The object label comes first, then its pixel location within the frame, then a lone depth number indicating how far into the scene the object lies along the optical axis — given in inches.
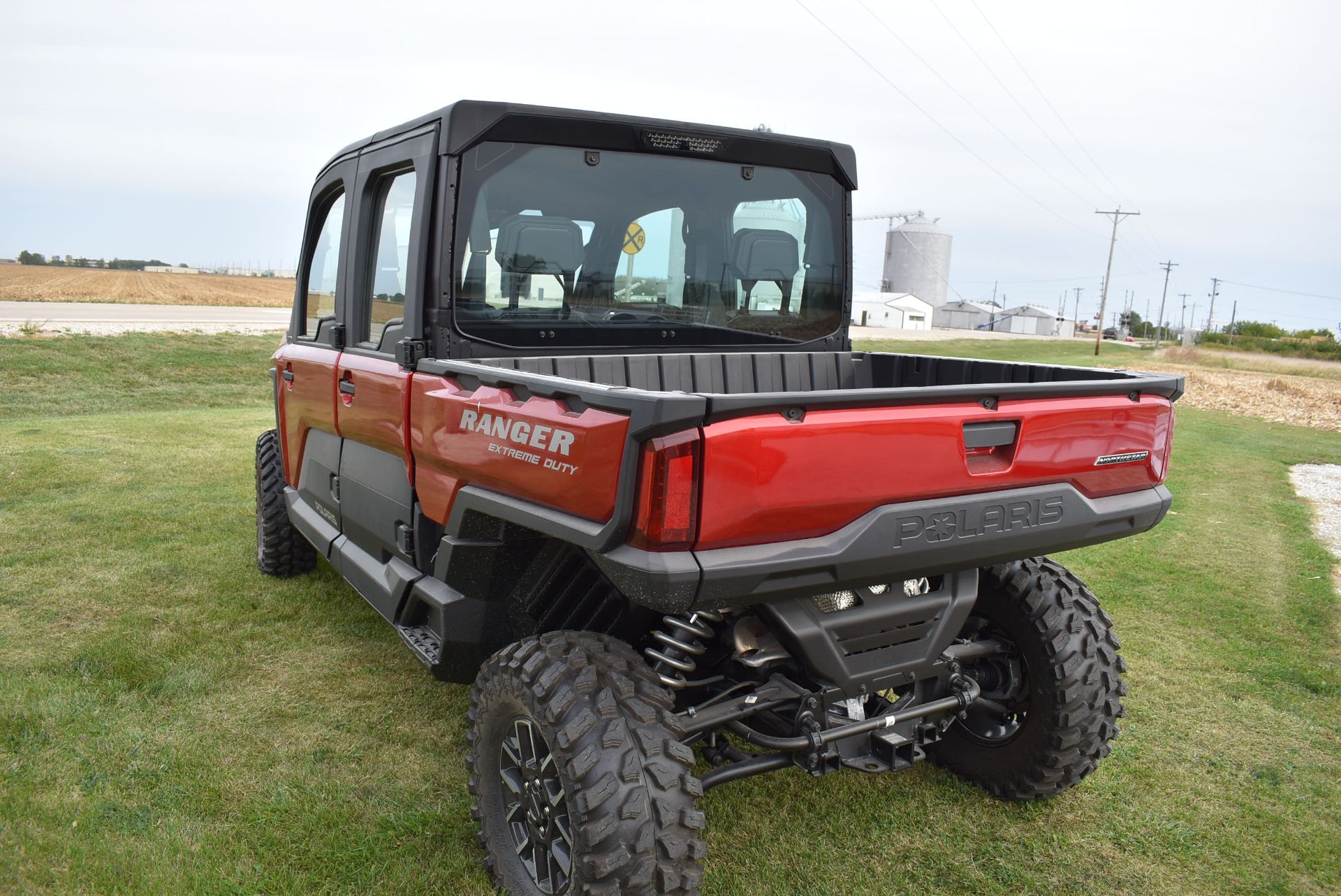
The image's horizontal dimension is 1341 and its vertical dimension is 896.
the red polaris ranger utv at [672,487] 90.0
